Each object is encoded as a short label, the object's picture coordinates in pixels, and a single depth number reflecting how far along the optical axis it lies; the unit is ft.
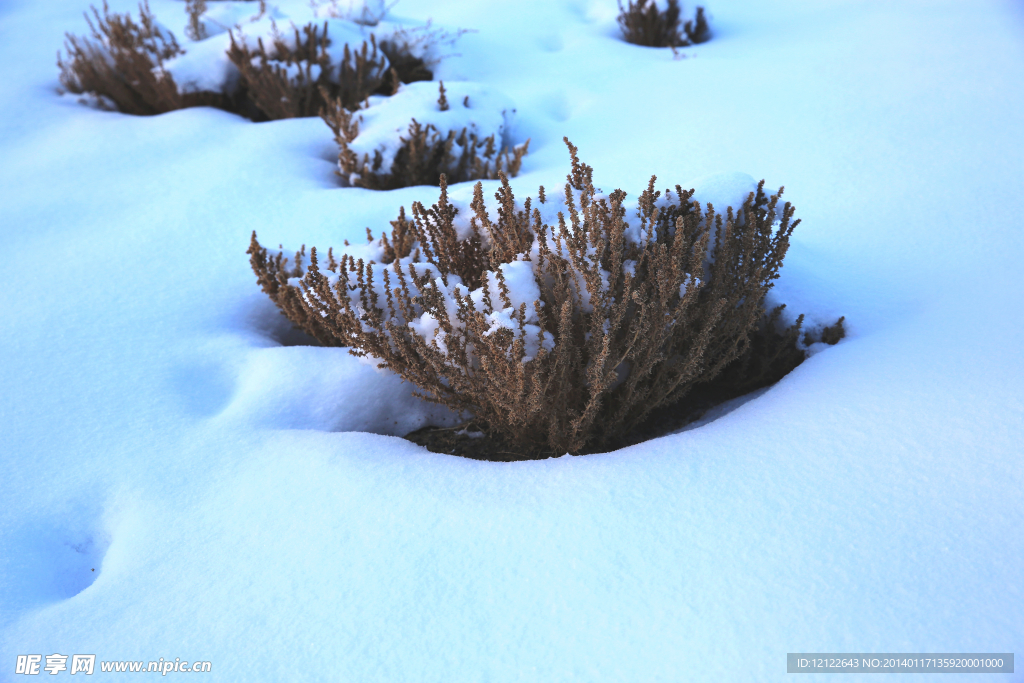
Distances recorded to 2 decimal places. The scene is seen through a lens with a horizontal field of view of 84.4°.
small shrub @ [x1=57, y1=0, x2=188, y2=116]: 13.44
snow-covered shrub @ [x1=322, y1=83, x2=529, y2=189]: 10.64
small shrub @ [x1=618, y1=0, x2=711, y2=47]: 16.85
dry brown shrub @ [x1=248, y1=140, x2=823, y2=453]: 4.92
